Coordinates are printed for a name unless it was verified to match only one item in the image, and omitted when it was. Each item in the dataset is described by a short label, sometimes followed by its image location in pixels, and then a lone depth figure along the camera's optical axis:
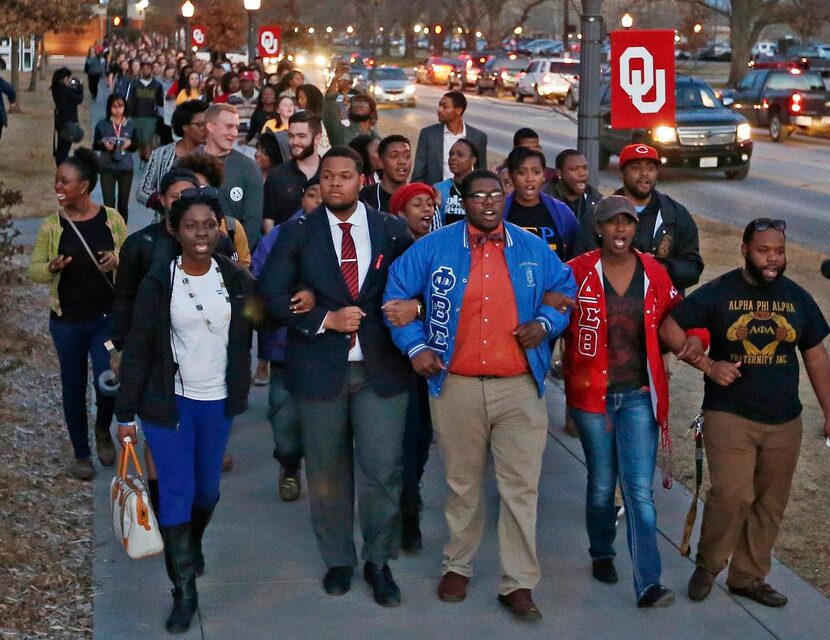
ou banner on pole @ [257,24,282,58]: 30.52
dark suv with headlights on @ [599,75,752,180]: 24.78
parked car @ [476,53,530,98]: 58.03
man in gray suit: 10.75
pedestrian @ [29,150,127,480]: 7.38
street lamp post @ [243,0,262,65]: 30.41
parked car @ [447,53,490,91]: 64.38
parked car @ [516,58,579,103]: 49.91
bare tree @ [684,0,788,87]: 54.06
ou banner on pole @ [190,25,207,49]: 42.84
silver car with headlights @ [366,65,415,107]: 47.56
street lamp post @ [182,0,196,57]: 46.23
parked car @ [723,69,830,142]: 34.50
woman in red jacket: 6.00
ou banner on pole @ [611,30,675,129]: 9.54
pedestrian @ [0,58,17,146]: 21.79
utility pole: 10.29
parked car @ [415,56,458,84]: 69.38
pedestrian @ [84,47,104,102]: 41.59
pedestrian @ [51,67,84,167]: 20.01
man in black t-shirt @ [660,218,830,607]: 5.81
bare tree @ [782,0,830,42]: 56.00
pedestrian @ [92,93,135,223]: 14.22
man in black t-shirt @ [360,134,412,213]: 8.16
